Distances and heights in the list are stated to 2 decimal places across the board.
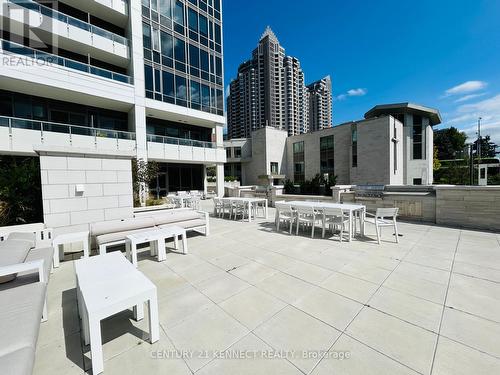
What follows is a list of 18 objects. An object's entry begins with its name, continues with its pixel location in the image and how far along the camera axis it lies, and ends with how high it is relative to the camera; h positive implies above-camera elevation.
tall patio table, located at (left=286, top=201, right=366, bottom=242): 5.72 -0.85
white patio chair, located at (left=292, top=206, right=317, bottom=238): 6.16 -1.08
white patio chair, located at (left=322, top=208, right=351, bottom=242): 5.80 -1.17
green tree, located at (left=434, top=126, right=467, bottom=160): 48.62 +8.26
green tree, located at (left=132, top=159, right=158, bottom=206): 9.76 +0.45
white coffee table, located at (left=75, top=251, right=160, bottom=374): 1.95 -1.15
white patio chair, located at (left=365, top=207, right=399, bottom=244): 5.55 -0.99
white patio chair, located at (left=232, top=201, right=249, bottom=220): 9.11 -1.27
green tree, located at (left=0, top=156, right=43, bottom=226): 5.00 -0.21
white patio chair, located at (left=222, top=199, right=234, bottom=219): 9.62 -1.11
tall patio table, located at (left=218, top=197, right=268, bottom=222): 8.75 -0.88
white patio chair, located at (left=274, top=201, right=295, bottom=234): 6.90 -1.04
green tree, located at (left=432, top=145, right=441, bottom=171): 36.22 +2.23
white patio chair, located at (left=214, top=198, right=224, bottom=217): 10.33 -1.23
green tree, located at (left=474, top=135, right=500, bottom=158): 50.80 +6.74
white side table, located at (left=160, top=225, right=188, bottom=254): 4.80 -1.17
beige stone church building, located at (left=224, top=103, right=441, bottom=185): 23.44 +3.84
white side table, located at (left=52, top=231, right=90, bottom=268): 4.41 -1.19
